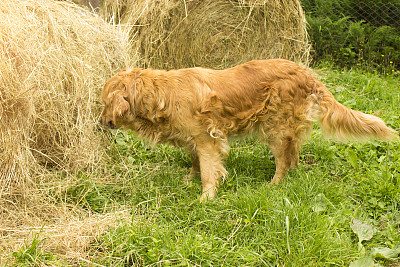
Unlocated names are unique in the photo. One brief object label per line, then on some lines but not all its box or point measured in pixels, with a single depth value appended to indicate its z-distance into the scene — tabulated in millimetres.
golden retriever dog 4117
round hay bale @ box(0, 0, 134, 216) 3732
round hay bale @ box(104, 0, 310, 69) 6230
